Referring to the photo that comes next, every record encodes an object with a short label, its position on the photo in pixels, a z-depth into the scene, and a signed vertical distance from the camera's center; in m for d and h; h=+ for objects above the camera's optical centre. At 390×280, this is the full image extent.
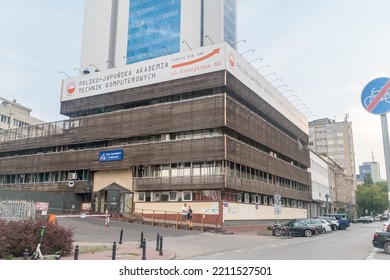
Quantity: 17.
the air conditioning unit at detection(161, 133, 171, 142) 38.69 +7.63
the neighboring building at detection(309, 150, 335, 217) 70.06 +5.89
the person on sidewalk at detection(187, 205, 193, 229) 31.28 -0.42
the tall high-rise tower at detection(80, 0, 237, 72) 69.62 +35.42
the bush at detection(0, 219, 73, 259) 12.95 -1.00
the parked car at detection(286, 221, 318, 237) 29.81 -1.30
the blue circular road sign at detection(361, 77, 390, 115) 5.65 +1.77
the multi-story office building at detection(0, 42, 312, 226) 35.78 +7.62
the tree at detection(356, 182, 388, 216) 109.28 +4.57
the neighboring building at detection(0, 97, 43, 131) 80.31 +20.53
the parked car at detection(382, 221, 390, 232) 19.45 -0.65
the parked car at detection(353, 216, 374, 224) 72.06 -1.11
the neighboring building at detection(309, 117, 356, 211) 124.75 +23.60
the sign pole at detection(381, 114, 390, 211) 5.74 +1.19
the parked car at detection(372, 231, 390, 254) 16.50 -1.15
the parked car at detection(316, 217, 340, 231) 39.56 -0.97
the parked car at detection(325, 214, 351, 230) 43.34 -0.71
